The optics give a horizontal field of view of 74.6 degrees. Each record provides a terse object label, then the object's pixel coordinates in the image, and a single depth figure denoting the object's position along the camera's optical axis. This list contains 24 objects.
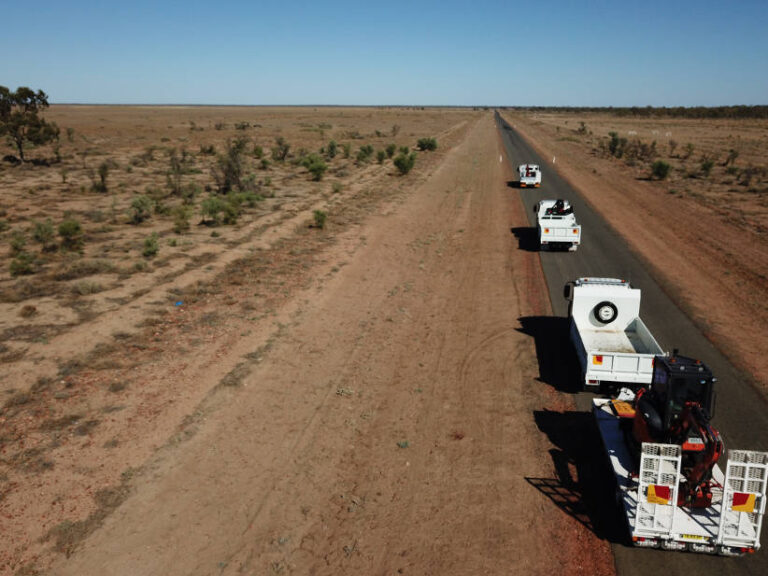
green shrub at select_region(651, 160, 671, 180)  38.75
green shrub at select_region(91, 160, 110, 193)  32.16
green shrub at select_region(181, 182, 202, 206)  29.73
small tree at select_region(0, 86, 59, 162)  42.53
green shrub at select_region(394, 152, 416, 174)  42.28
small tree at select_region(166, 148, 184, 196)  31.83
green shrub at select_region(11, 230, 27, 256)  19.36
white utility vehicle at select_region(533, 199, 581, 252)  20.17
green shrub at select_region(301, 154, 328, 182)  38.50
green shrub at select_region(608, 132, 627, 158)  56.59
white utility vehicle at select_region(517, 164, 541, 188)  35.53
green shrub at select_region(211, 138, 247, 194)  32.94
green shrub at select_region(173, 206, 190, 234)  23.27
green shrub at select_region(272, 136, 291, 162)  48.47
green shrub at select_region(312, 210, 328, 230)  24.47
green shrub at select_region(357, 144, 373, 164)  49.97
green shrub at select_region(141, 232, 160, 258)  19.36
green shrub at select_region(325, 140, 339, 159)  53.20
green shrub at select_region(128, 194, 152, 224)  24.80
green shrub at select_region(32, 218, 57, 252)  19.92
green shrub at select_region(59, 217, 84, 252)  20.10
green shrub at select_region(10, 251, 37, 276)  17.16
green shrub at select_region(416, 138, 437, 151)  60.53
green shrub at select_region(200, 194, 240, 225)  25.16
